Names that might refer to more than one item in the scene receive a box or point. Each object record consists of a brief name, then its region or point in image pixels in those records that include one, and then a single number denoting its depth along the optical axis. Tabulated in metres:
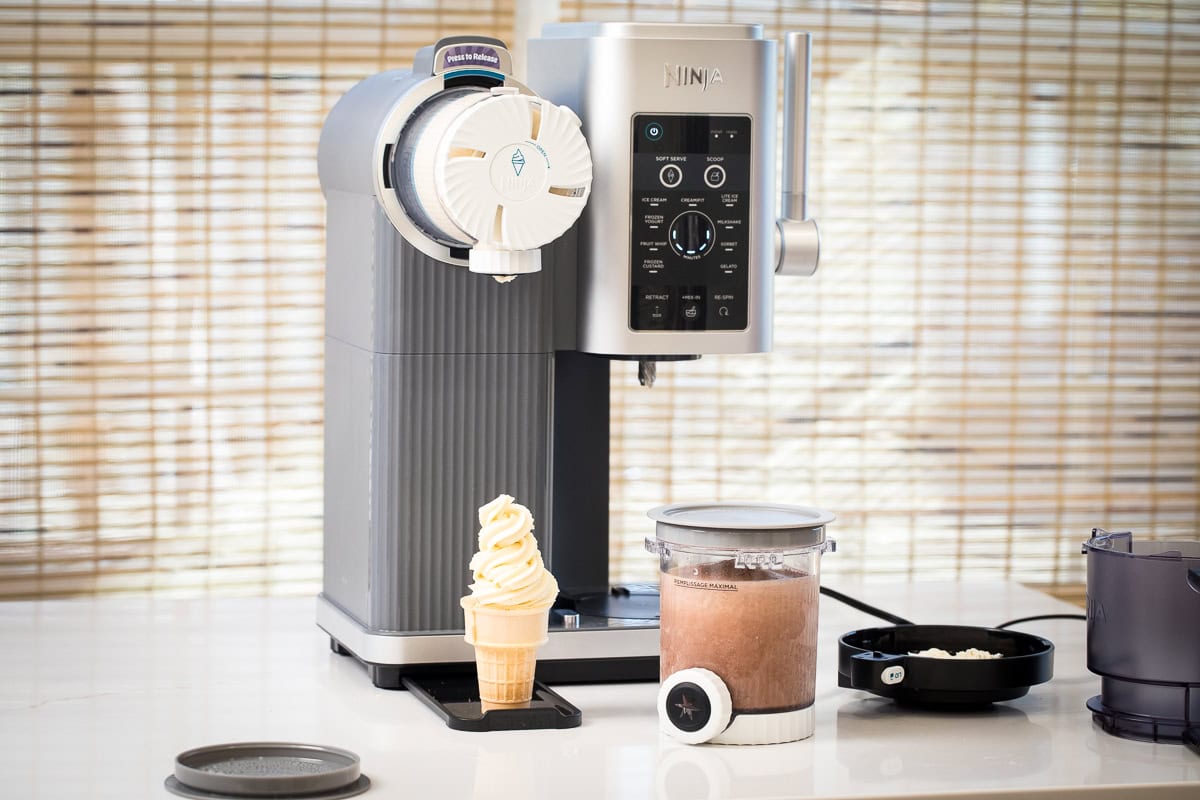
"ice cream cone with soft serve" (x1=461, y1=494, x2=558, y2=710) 1.83
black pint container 1.81
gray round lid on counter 1.69
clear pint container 1.80
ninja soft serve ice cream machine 1.92
